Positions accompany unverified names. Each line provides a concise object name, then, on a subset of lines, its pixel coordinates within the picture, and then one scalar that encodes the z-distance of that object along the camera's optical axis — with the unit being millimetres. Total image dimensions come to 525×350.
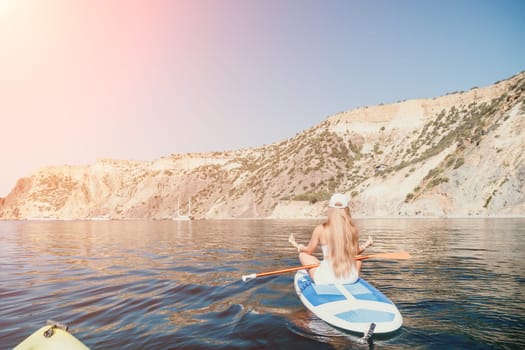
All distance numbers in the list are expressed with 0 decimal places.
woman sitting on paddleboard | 6430
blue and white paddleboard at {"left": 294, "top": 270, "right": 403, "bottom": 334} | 5230
